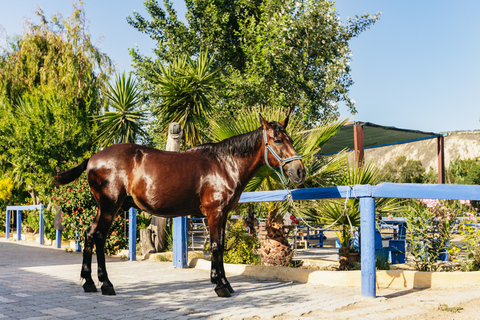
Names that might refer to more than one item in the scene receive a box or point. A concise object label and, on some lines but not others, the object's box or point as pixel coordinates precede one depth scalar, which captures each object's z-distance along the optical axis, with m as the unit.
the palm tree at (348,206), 6.30
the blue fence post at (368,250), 4.91
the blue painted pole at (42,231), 14.27
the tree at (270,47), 14.90
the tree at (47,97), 15.49
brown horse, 5.18
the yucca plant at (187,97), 10.29
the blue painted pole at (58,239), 12.88
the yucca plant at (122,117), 12.55
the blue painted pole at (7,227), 17.12
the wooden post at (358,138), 10.62
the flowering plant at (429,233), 6.48
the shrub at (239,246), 7.73
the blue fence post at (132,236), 9.19
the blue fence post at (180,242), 7.73
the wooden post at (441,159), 13.44
